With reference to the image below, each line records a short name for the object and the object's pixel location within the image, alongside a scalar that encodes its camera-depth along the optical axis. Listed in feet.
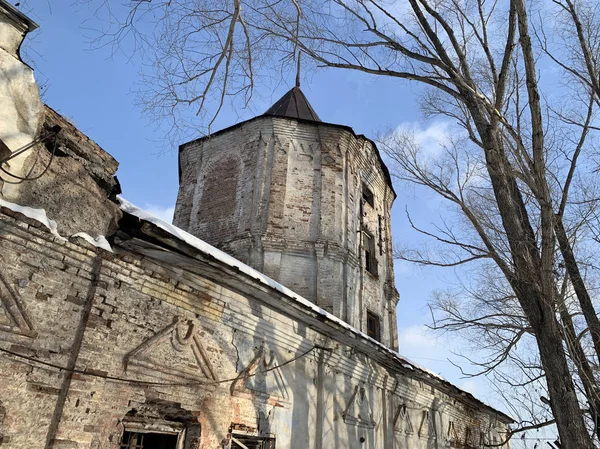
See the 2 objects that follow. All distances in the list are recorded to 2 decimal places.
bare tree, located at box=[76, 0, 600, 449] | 20.58
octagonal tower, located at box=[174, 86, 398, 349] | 41.83
